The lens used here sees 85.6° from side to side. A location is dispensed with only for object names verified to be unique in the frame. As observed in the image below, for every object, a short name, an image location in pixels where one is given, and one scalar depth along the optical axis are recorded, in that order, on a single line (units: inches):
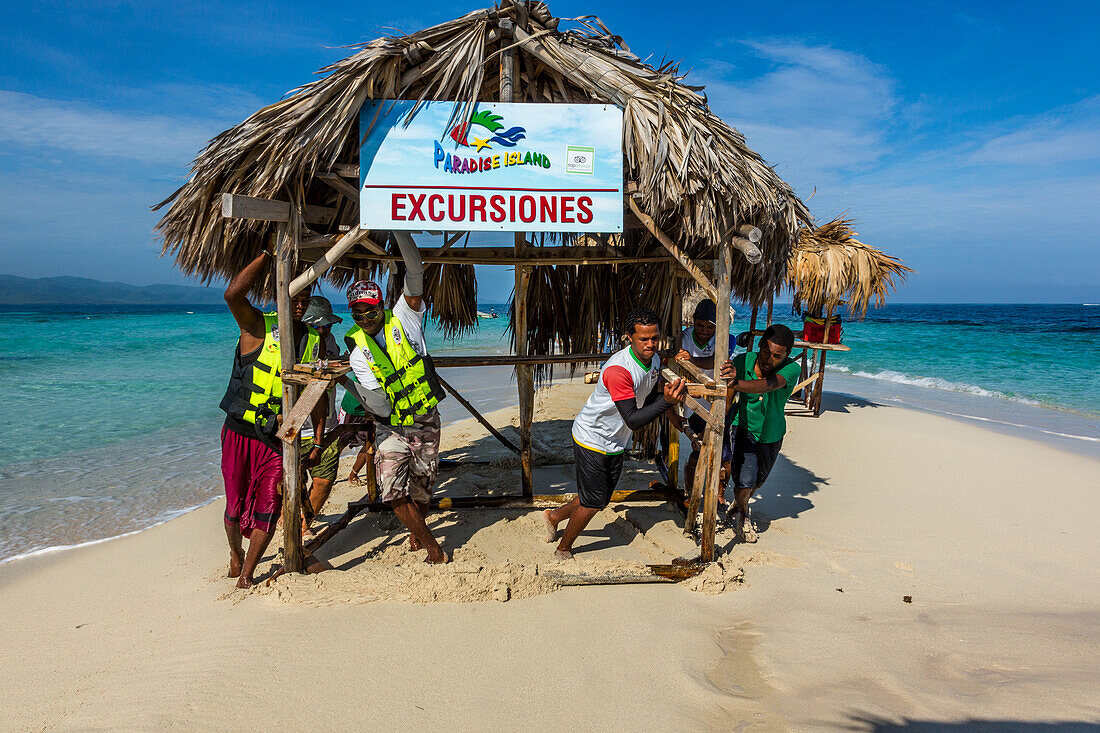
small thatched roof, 375.9
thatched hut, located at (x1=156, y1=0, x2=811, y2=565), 143.9
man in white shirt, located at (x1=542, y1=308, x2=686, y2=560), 144.1
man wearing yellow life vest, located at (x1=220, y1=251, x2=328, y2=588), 147.0
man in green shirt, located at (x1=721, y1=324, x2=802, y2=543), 167.0
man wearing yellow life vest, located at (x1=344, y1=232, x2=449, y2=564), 148.8
